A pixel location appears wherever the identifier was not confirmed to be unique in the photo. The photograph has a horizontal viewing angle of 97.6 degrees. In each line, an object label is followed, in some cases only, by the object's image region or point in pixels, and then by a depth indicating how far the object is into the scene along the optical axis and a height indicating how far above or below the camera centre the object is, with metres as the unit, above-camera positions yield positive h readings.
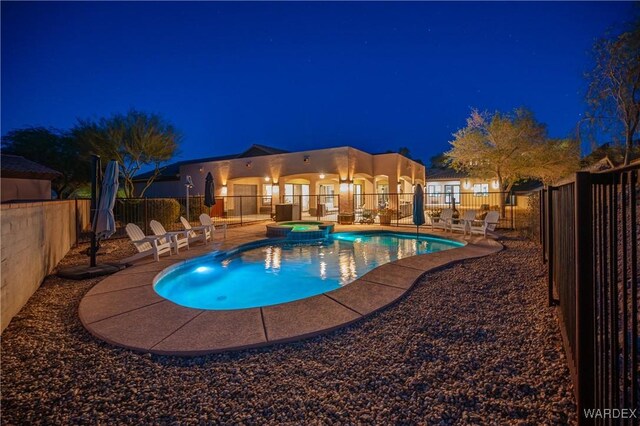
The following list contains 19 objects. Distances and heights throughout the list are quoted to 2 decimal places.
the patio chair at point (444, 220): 10.95 -0.35
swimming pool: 5.71 -1.49
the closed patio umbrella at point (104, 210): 5.74 +0.09
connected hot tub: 10.78 -0.75
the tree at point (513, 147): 15.20 +3.54
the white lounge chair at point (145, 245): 6.56 -0.76
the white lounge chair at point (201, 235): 8.86 -0.71
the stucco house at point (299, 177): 16.61 +2.49
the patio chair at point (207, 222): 9.64 -0.30
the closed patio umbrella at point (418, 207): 9.85 +0.14
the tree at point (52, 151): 21.56 +4.97
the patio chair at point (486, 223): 9.49 -0.42
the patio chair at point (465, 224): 10.00 -0.49
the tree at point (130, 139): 17.78 +4.84
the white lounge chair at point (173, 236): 7.31 -0.60
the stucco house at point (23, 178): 13.55 +1.93
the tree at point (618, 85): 10.77 +5.10
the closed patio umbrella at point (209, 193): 11.12 +0.81
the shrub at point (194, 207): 16.31 +0.38
